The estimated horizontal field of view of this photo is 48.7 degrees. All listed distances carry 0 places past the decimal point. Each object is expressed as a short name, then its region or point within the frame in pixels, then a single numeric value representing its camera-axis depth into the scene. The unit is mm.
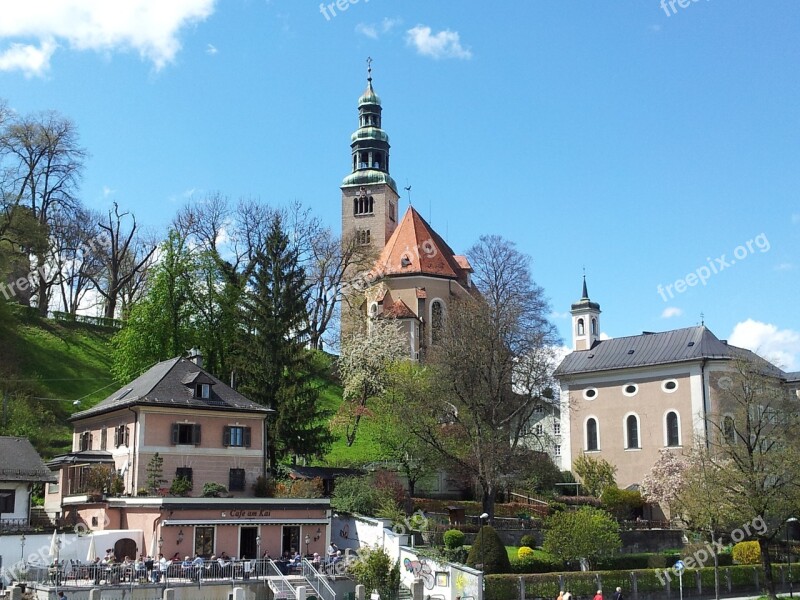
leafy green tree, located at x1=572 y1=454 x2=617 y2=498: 57844
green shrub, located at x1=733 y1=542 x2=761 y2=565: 42594
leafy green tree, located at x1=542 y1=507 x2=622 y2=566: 36500
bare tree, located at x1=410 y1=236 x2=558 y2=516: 43500
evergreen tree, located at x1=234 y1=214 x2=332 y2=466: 46812
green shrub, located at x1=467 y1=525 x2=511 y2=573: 34344
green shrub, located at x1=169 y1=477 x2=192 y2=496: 36500
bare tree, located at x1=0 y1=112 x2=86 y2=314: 64562
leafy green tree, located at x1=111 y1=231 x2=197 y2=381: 53281
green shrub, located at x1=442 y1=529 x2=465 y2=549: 37562
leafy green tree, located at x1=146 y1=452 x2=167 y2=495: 36438
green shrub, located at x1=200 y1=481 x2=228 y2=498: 37188
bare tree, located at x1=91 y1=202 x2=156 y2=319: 71125
